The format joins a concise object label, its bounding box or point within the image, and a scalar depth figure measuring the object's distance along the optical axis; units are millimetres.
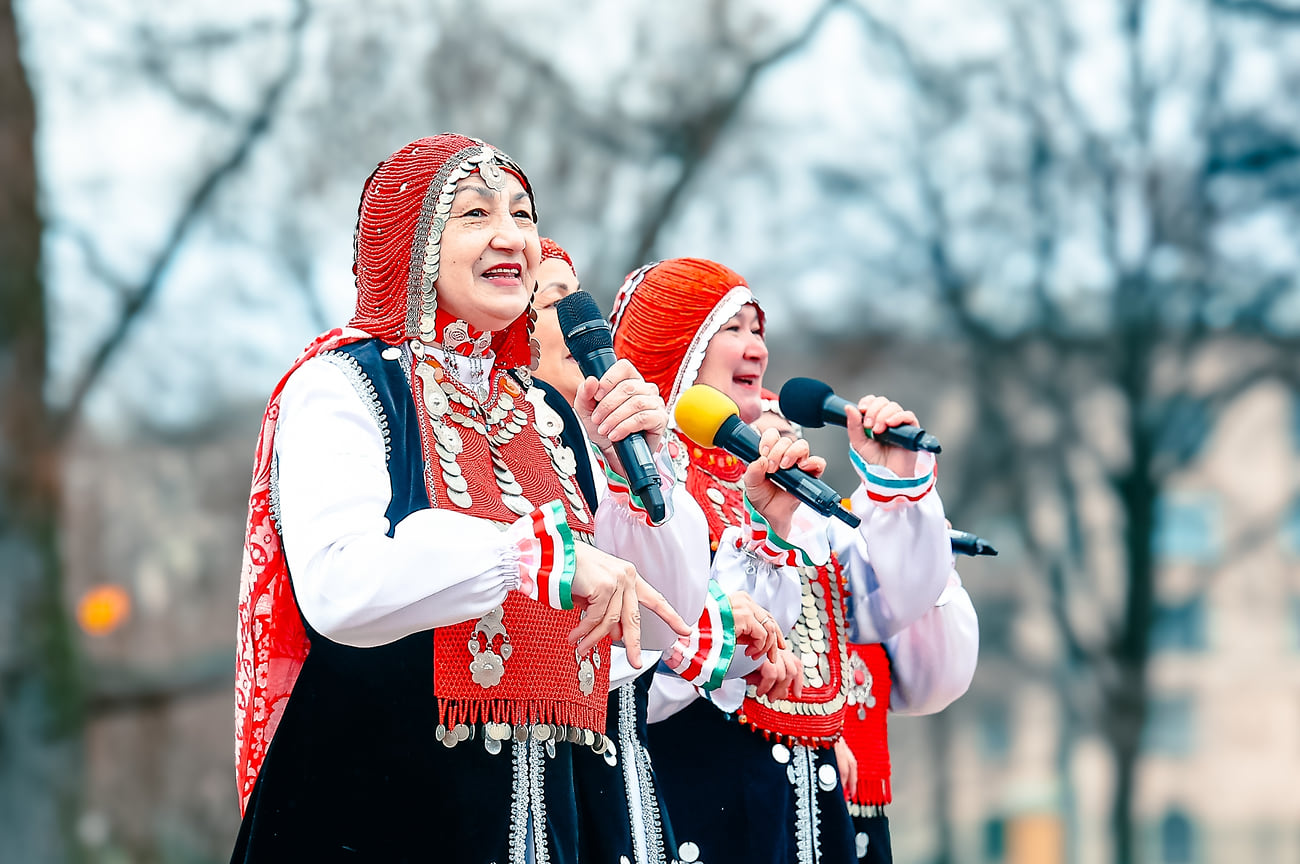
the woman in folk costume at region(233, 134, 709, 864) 4480
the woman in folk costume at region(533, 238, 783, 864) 4937
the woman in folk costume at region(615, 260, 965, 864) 6738
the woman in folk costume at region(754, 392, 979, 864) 7152
